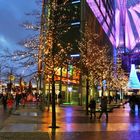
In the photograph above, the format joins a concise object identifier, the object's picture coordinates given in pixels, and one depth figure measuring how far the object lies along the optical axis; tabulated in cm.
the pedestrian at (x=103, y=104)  1315
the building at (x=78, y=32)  2948
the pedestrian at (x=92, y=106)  1445
